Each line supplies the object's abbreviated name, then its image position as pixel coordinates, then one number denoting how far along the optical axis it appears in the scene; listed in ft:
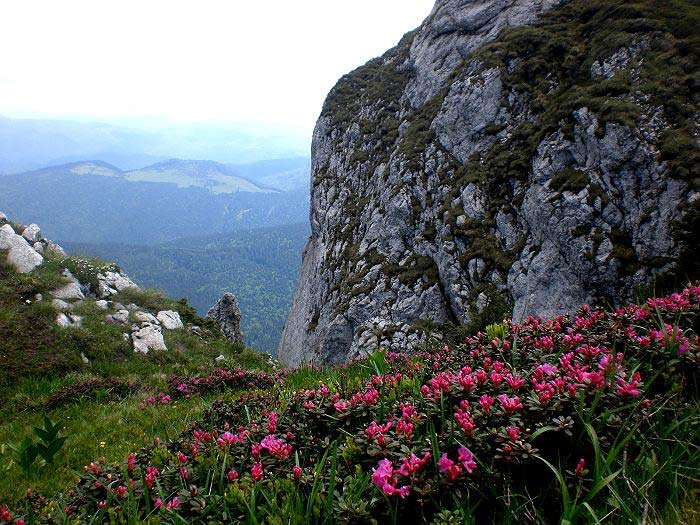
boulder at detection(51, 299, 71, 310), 44.78
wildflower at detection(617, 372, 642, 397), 9.69
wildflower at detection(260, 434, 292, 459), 10.96
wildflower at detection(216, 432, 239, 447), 12.15
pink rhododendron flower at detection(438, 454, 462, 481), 8.42
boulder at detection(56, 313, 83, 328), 42.46
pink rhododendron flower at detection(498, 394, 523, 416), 9.59
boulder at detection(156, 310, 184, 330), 53.78
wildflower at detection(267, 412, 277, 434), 12.71
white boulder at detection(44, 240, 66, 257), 61.00
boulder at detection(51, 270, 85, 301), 48.14
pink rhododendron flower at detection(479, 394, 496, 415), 9.86
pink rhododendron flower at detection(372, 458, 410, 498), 8.18
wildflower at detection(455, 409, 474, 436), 9.26
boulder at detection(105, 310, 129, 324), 48.15
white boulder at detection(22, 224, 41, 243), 60.08
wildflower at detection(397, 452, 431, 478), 8.60
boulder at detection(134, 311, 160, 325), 50.57
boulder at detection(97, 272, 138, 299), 54.80
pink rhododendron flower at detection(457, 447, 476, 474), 8.57
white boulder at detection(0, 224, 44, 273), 52.00
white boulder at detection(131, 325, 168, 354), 45.29
